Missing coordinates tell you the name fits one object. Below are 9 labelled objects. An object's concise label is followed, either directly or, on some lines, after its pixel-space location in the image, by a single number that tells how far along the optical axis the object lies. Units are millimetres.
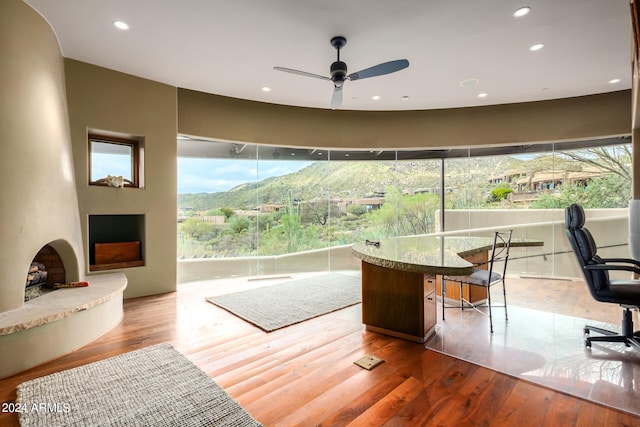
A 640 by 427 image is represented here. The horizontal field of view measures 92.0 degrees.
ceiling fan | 2857
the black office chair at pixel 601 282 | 2467
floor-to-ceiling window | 5078
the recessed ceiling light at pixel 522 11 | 2672
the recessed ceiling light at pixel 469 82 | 4223
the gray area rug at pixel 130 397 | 1798
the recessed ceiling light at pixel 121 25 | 2883
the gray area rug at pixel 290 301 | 3443
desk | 2705
